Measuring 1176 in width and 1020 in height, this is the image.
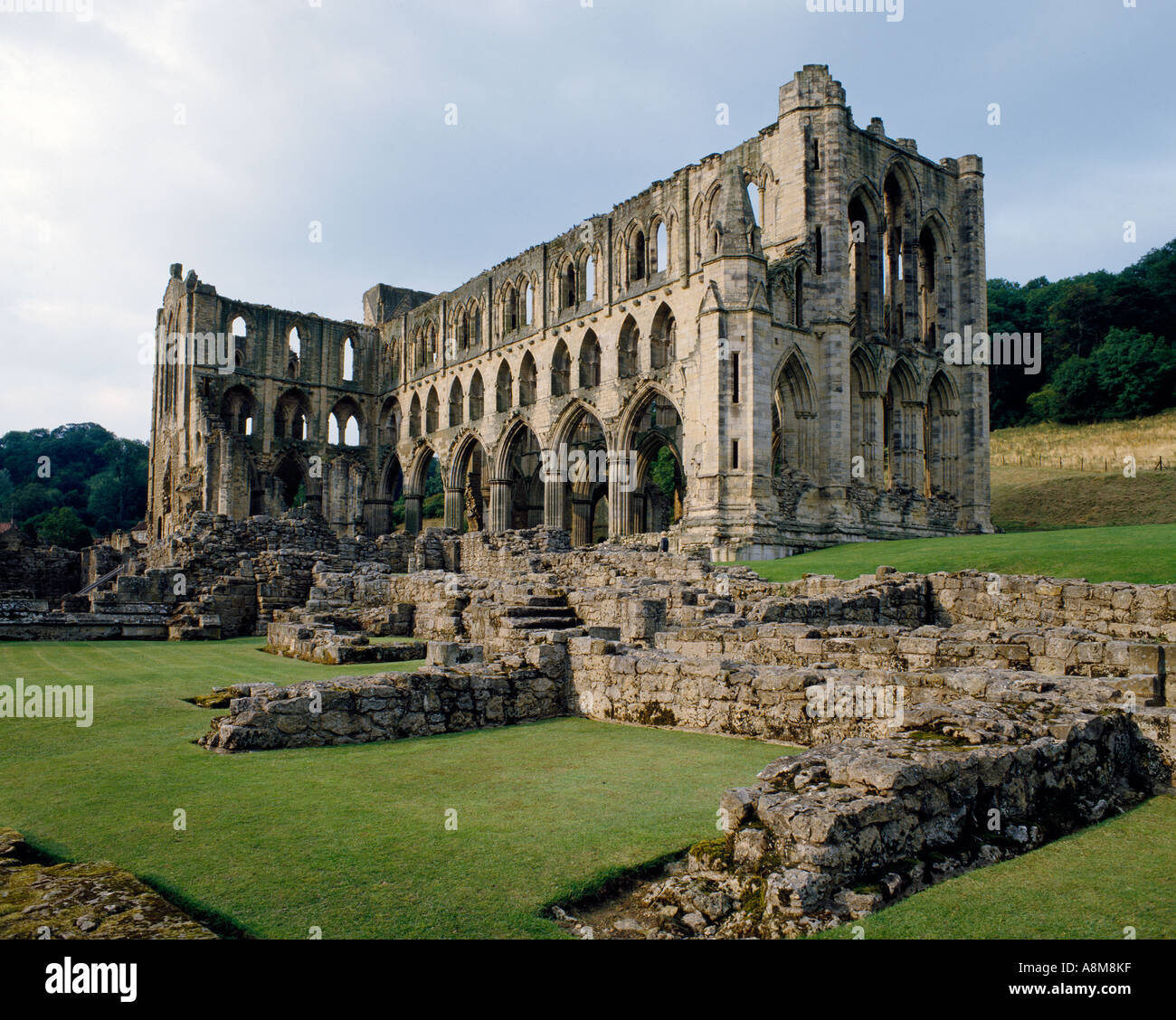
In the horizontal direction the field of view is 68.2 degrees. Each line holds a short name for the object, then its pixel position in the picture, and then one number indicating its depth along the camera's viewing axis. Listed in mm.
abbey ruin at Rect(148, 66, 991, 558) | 28875
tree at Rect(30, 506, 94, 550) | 66688
